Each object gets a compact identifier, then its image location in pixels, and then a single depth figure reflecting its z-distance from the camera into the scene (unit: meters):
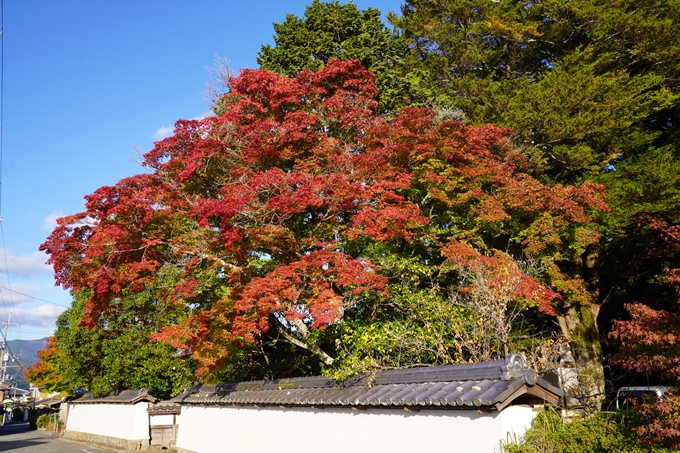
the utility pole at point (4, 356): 60.91
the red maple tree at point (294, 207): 13.06
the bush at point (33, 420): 51.64
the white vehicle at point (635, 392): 14.10
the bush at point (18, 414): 74.56
